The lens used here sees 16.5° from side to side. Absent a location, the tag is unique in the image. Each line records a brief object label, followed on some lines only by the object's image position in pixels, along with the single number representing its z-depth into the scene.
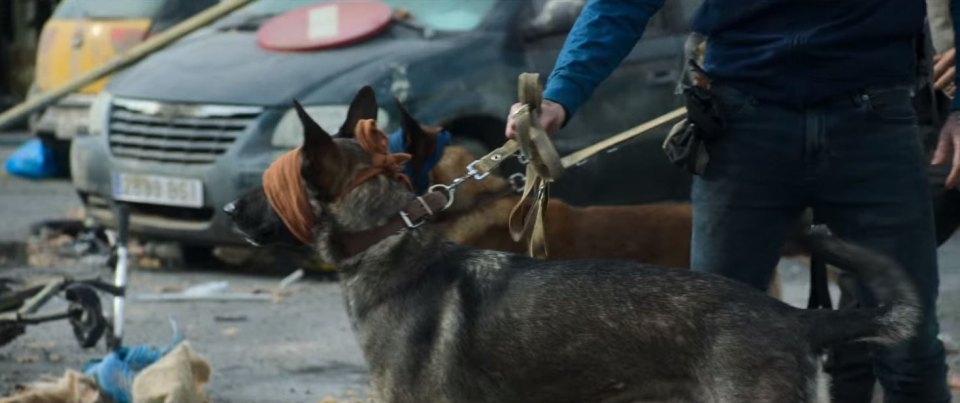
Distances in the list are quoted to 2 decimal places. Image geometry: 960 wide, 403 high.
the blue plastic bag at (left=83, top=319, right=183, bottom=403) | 11.28
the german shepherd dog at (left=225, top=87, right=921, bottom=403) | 6.91
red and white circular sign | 17.29
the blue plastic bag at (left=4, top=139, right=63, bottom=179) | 26.21
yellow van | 23.46
